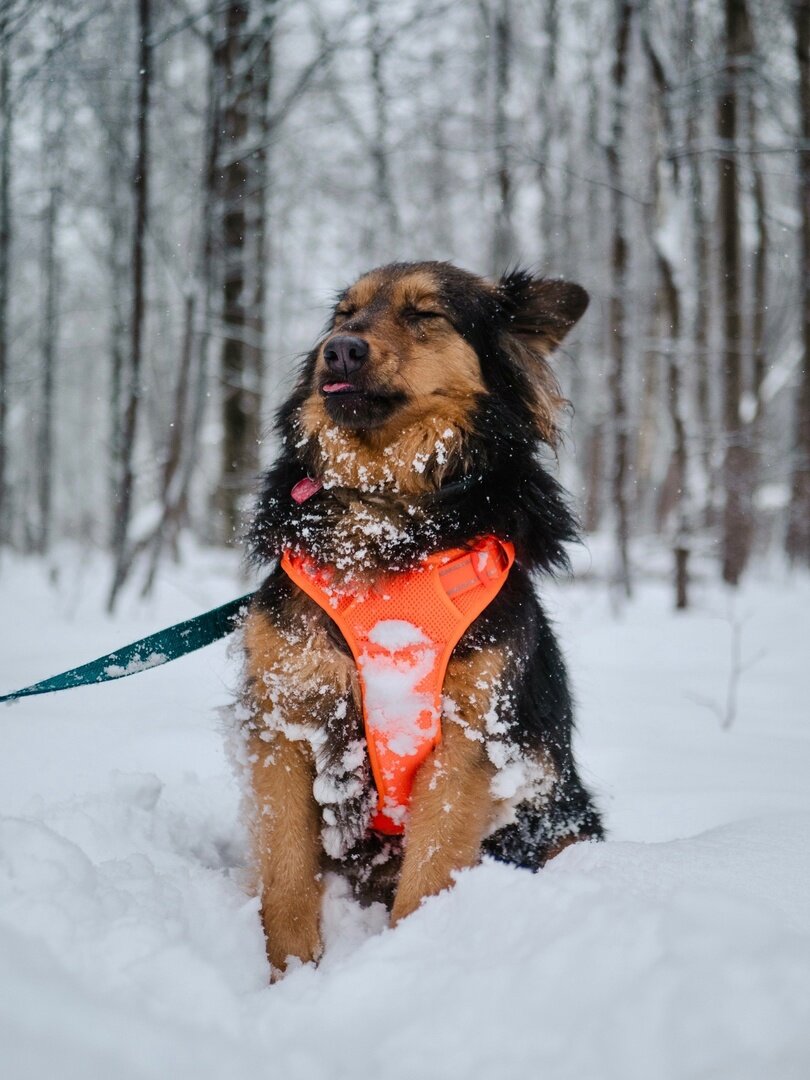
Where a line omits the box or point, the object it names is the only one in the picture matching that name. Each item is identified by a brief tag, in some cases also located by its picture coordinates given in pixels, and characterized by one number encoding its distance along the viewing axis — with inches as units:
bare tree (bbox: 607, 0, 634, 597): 283.4
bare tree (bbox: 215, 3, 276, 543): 248.4
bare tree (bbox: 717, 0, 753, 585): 331.0
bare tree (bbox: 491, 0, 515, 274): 410.0
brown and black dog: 74.2
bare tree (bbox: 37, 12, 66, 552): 222.5
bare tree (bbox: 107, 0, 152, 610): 211.3
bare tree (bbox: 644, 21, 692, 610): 269.9
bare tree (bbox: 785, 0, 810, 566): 307.3
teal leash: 82.7
